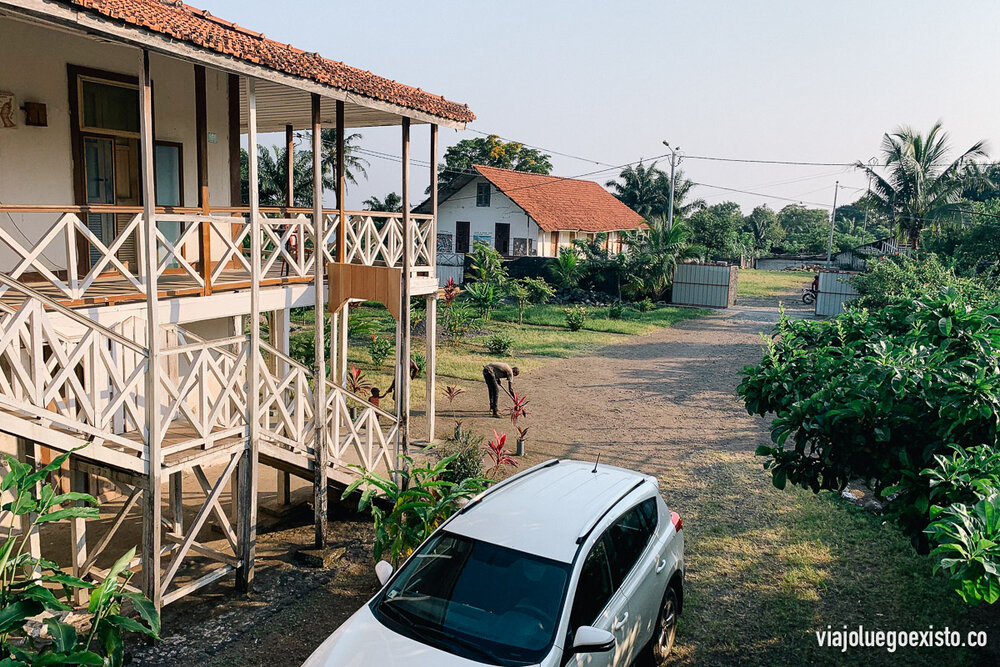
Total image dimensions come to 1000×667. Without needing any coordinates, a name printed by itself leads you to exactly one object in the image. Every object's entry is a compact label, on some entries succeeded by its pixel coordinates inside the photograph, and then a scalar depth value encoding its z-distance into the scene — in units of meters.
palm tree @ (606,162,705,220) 53.59
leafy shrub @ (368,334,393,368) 19.36
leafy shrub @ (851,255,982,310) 21.50
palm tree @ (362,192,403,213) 43.86
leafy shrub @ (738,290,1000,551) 5.21
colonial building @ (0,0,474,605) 6.55
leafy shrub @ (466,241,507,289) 29.53
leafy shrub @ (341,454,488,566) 7.87
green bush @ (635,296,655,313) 32.41
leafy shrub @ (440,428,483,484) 9.96
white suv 4.80
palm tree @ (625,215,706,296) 33.25
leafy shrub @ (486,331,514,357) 21.88
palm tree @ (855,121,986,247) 31.67
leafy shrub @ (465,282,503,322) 27.12
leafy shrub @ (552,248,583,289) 33.94
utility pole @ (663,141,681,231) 36.87
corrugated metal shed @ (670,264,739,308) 33.69
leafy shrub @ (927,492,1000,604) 3.91
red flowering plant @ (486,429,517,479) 10.86
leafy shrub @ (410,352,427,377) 18.78
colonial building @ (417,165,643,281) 38.81
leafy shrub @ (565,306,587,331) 27.39
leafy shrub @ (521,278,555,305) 31.50
